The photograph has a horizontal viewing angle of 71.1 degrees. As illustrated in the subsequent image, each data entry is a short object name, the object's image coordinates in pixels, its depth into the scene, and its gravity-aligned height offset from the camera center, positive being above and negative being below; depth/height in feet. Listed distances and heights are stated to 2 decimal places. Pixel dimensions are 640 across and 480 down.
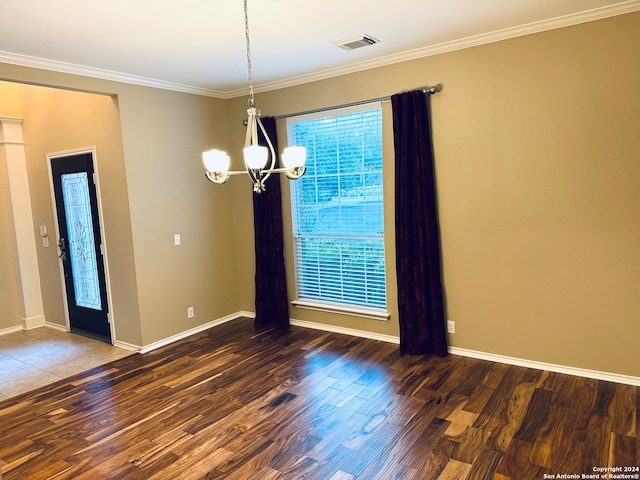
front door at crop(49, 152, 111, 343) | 15.39 -0.94
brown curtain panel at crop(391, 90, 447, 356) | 12.75 -1.12
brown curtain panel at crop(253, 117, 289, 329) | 16.05 -1.83
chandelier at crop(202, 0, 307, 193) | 8.29 +0.84
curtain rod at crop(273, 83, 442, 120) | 12.61 +2.96
